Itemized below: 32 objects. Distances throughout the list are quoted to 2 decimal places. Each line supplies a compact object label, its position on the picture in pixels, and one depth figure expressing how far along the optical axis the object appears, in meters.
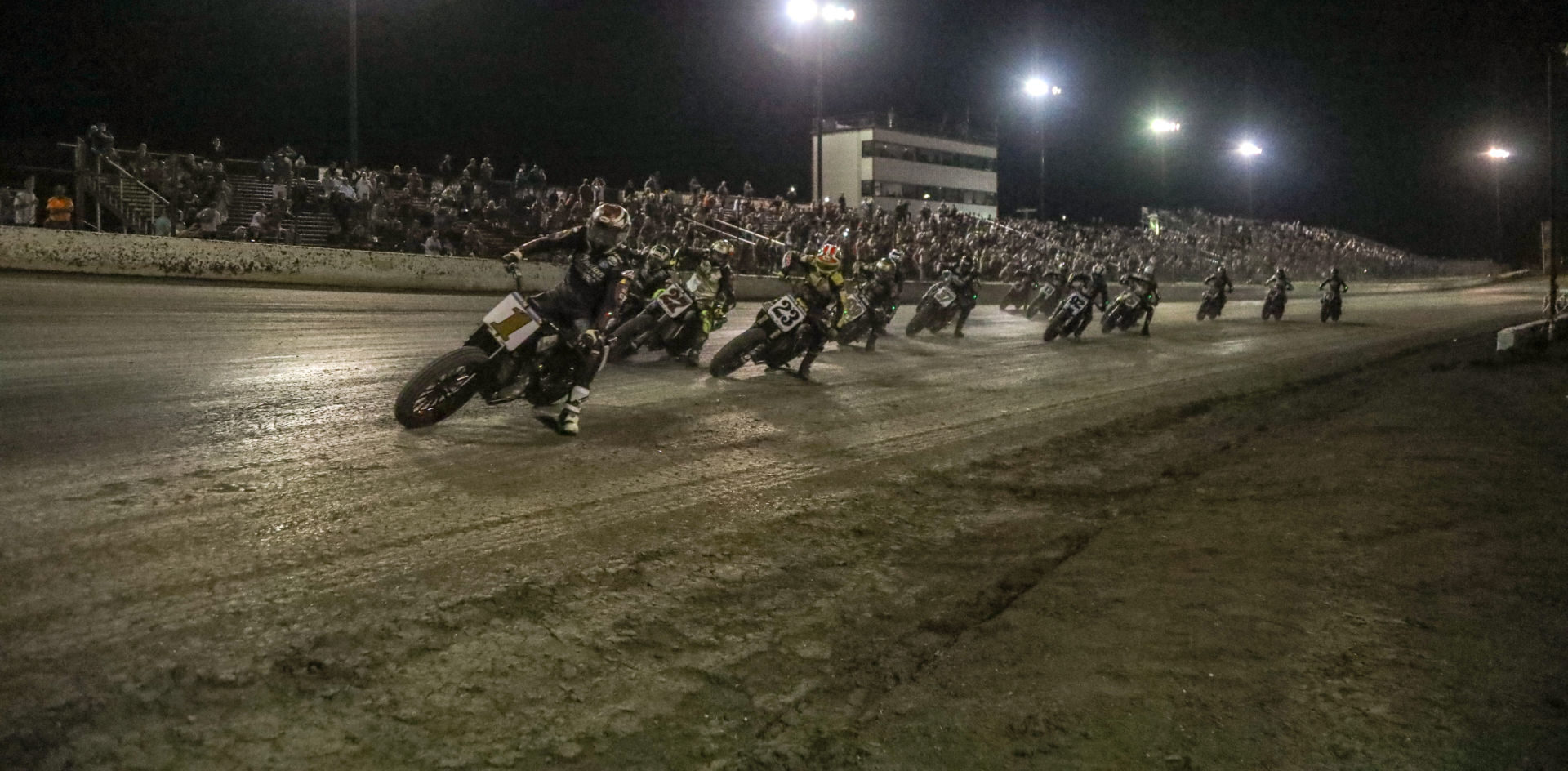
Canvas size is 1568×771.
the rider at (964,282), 17.58
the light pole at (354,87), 21.47
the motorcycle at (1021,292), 24.72
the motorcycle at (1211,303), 25.11
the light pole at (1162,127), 56.44
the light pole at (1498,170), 52.53
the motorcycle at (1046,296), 22.20
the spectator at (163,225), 16.92
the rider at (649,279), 11.33
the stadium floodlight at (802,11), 28.52
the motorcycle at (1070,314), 17.38
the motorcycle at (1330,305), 26.44
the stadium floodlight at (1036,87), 44.38
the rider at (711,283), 11.82
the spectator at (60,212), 16.25
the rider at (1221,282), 24.64
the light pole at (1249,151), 61.91
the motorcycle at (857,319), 15.07
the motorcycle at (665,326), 11.32
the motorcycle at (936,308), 17.38
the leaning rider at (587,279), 7.52
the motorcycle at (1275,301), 26.55
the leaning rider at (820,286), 11.41
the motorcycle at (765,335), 10.79
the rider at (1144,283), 19.98
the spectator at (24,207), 16.23
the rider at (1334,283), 26.48
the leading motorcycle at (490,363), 7.00
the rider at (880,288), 15.37
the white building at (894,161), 62.19
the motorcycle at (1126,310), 19.77
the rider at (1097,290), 17.77
